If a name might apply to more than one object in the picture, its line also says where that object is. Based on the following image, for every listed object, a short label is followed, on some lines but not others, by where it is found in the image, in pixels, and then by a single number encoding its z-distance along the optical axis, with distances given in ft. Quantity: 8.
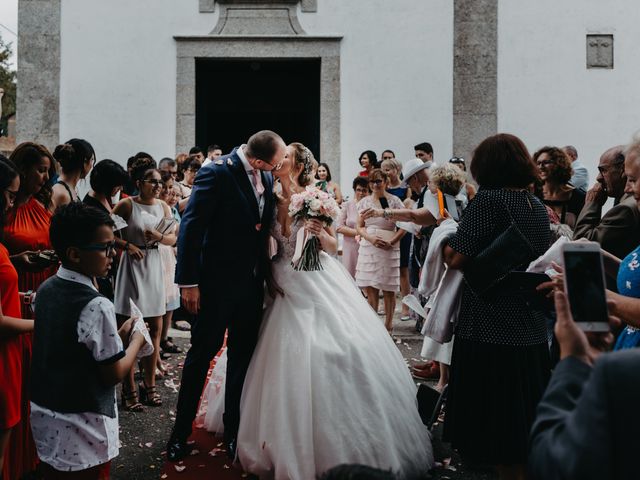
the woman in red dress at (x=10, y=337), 9.96
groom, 13.57
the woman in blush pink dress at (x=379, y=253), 25.40
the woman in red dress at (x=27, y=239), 11.27
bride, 11.68
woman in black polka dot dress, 10.72
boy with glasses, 8.47
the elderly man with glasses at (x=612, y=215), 10.64
